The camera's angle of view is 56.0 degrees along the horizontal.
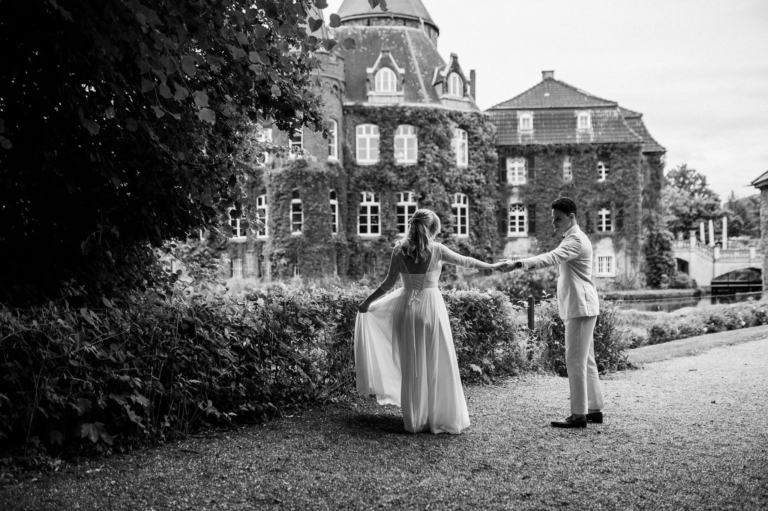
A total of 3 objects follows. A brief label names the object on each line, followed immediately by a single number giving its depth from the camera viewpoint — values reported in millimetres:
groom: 6969
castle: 34875
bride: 6598
